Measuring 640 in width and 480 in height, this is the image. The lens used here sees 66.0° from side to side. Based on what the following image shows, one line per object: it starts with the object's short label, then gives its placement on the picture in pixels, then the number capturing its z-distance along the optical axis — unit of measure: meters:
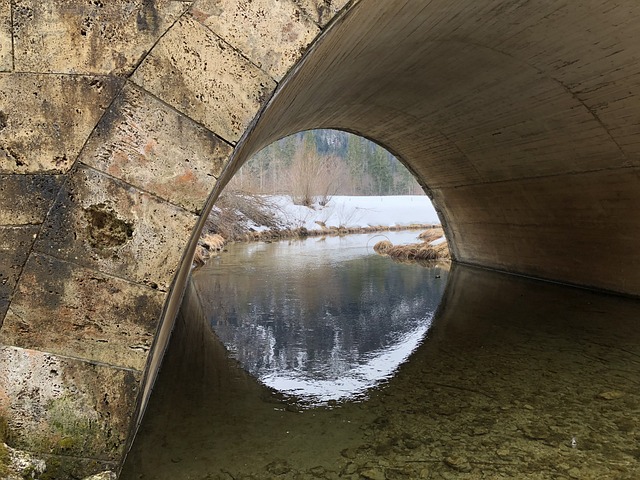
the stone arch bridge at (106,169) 2.60
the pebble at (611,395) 4.15
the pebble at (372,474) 2.99
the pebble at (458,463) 3.09
